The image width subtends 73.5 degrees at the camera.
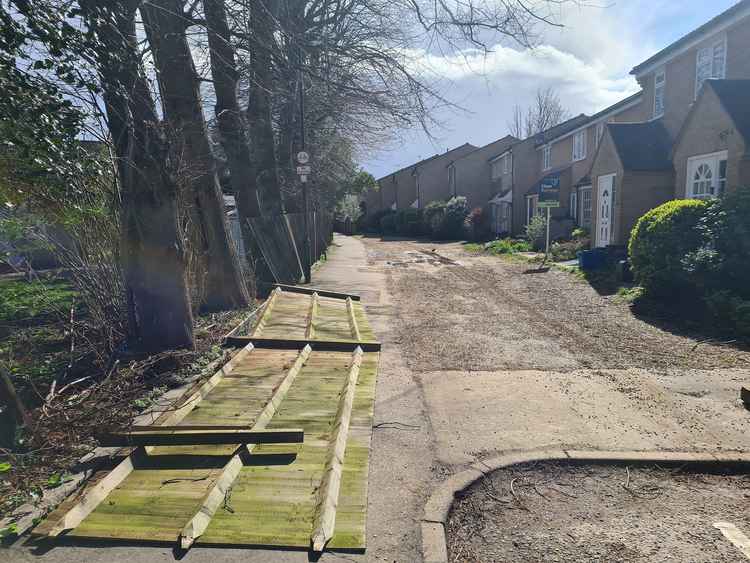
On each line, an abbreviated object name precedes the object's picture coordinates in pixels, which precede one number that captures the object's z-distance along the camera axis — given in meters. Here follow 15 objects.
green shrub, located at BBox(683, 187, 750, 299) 8.98
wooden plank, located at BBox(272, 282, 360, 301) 11.47
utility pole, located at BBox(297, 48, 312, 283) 14.18
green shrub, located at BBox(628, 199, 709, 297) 9.86
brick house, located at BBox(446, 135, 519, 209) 45.53
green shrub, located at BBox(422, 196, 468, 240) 40.53
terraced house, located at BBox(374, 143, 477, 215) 51.03
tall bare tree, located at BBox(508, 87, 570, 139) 64.12
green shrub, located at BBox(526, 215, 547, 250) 24.38
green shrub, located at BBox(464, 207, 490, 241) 38.62
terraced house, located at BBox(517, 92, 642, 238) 23.20
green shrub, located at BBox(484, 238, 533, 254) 24.83
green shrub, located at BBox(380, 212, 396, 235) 54.38
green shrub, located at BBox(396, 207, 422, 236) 47.34
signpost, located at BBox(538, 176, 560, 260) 19.74
